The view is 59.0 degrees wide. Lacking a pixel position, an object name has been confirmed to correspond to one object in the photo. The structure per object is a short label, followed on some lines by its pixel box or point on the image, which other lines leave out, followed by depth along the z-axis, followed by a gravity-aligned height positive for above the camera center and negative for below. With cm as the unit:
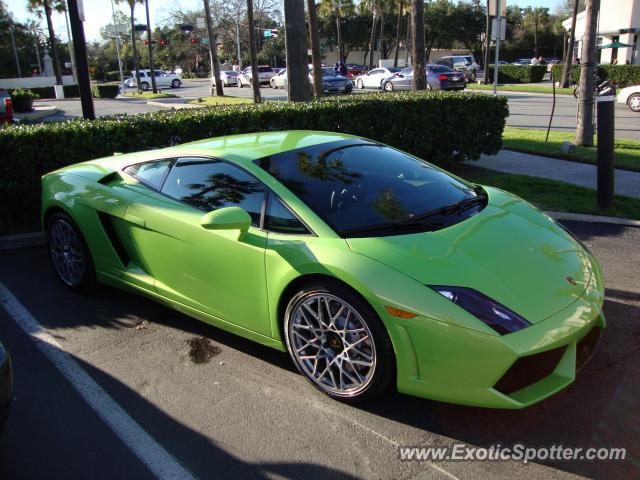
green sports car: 274 -105
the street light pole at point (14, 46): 6403 +450
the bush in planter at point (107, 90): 3666 -46
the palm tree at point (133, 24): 3808 +369
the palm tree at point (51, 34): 4124 +368
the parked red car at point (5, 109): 1510 -55
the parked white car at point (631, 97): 1985 -127
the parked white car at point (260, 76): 4475 +8
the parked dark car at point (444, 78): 2756 -46
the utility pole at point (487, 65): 3316 +11
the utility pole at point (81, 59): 764 +34
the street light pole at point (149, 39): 3525 +250
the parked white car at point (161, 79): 4638 +12
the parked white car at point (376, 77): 3334 -29
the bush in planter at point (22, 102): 2503 -66
